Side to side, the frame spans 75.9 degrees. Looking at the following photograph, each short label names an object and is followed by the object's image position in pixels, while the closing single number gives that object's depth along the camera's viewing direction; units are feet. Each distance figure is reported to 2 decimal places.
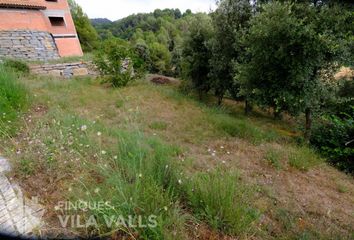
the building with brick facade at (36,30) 43.37
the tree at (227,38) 25.00
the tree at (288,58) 14.92
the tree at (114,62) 28.32
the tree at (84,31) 89.10
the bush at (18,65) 27.24
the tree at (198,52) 30.81
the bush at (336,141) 15.99
